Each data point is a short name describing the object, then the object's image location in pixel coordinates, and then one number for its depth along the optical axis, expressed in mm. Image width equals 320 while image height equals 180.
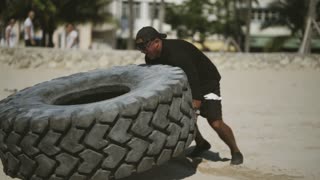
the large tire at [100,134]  3797
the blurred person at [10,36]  17202
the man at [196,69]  4578
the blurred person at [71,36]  16875
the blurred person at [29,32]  15344
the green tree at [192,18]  44344
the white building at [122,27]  50344
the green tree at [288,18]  39969
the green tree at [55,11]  30781
